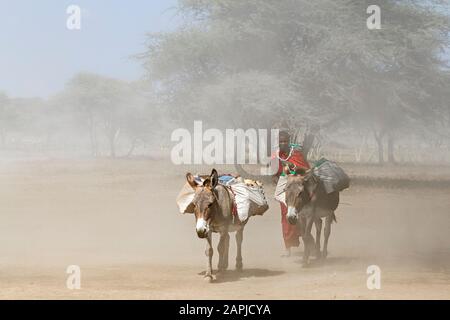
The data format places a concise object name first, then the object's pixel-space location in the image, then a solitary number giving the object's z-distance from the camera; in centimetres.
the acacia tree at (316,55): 2617
